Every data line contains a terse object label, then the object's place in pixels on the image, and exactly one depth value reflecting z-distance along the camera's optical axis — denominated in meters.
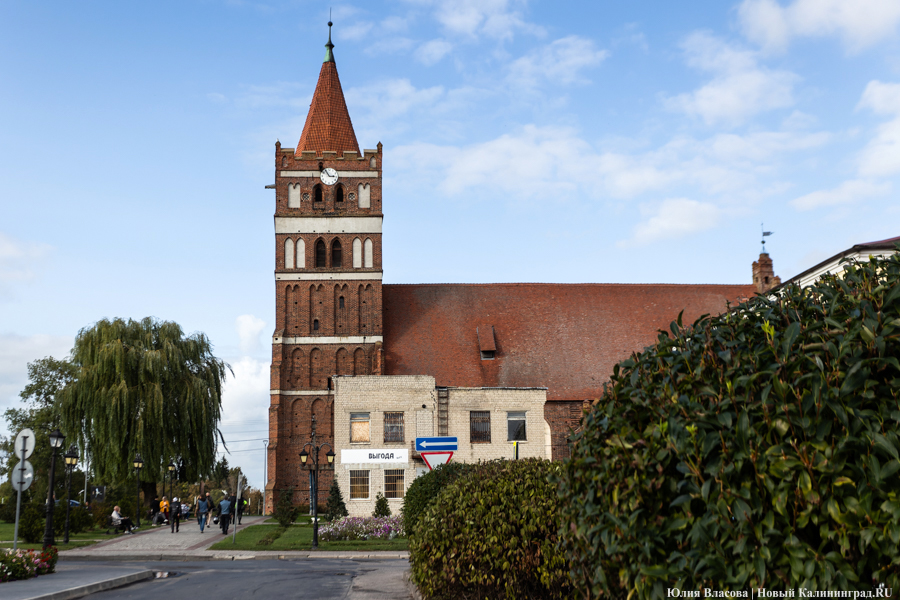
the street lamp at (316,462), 24.51
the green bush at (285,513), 32.19
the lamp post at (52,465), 20.78
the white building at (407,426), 36.78
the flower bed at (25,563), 15.21
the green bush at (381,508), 35.41
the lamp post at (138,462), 33.50
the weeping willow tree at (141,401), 35.97
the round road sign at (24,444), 16.22
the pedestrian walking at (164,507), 38.84
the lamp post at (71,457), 31.41
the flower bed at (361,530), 27.95
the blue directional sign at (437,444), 17.06
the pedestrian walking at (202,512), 30.89
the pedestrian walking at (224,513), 30.25
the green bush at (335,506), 35.53
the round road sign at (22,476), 16.27
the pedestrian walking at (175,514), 31.33
